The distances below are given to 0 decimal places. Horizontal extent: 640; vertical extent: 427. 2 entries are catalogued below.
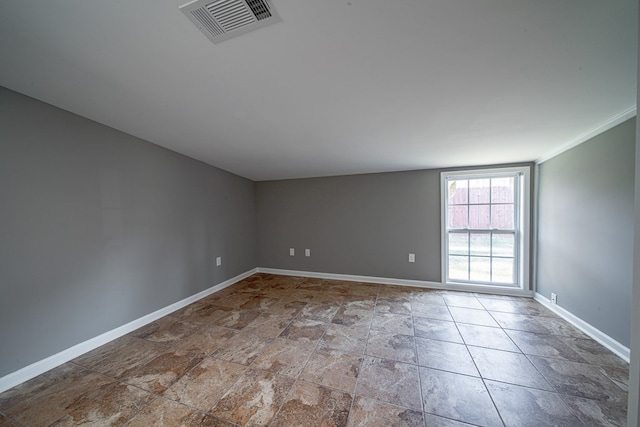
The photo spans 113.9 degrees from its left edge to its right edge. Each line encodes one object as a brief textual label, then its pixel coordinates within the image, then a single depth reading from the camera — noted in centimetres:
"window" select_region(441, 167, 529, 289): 302
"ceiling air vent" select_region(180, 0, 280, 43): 87
